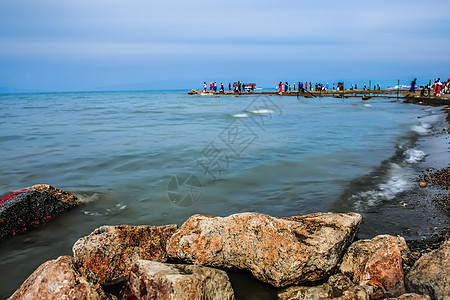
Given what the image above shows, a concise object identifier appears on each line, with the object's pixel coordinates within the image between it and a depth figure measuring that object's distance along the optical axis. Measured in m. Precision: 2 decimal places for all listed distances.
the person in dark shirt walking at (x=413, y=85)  43.27
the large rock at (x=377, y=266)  3.93
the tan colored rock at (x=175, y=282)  3.26
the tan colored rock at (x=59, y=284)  3.31
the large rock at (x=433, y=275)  3.54
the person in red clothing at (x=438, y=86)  35.72
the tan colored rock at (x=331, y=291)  3.65
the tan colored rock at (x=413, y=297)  3.30
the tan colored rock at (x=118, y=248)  4.39
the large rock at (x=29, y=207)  6.19
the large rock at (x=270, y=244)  4.07
